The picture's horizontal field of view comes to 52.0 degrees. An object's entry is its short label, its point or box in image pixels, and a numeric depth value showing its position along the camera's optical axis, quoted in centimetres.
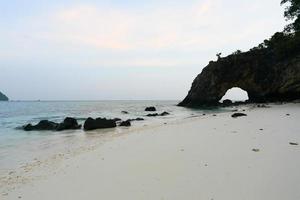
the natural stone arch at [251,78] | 3984
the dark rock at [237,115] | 1962
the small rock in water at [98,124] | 2259
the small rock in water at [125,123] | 2356
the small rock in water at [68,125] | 2377
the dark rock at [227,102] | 5906
